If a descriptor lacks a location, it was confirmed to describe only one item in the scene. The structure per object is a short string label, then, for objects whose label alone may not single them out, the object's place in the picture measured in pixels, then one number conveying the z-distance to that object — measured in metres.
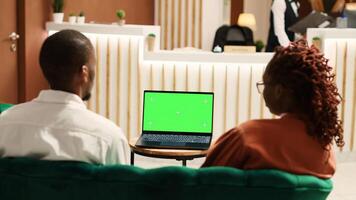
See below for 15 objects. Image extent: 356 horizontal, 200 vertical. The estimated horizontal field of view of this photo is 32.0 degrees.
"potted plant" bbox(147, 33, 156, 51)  5.38
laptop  3.76
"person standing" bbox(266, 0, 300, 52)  6.86
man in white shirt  1.96
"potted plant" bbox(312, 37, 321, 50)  5.38
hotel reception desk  5.30
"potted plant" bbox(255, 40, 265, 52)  6.66
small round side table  3.29
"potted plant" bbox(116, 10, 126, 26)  5.33
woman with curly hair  1.91
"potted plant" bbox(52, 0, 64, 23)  5.52
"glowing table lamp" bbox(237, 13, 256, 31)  8.59
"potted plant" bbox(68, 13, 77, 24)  5.52
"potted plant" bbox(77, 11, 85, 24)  5.55
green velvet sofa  1.82
